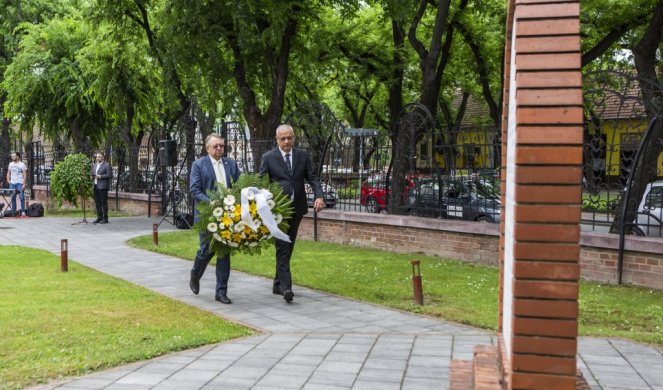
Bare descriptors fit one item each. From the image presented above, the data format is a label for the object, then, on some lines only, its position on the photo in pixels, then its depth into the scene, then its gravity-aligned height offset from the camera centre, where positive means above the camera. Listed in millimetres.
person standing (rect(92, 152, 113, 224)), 20250 -289
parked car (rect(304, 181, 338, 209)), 15781 -378
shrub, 20328 -126
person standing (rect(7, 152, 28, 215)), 23156 -127
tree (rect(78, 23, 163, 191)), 23783 +3484
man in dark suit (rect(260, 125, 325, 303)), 8484 -13
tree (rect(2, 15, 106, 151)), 26812 +3515
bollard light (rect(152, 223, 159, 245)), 14688 -1229
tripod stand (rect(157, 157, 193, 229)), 18516 -794
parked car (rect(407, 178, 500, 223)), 12445 -369
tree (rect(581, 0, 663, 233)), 10383 +3852
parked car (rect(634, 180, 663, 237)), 10047 -461
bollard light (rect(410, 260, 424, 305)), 8219 -1309
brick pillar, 2258 -81
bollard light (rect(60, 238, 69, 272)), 10875 -1252
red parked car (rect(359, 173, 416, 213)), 14492 -292
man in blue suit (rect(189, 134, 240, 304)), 8523 -22
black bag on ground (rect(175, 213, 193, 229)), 18406 -1165
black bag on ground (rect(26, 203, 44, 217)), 22922 -1141
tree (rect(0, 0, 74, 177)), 32750 +7513
